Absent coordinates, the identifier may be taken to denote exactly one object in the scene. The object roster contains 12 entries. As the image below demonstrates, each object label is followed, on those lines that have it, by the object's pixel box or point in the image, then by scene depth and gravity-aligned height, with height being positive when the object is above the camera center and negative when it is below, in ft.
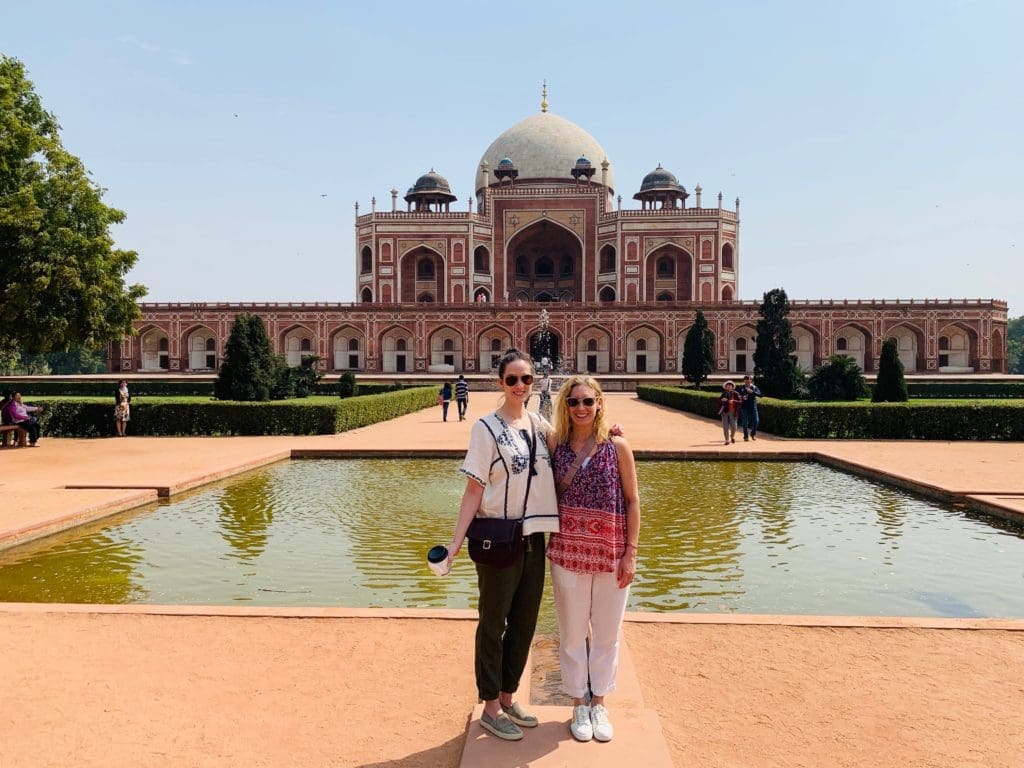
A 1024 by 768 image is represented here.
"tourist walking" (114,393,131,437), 42.47 -2.28
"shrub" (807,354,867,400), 58.59 -1.16
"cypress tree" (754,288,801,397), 65.57 +0.79
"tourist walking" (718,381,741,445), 37.78 -1.94
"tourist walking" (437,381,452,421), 52.75 -1.83
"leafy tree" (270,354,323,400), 63.77 -0.83
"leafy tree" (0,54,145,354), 44.24 +7.36
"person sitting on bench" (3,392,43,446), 37.68 -2.10
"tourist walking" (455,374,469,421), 54.29 -1.81
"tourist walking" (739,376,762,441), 39.93 -2.00
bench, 37.06 -2.93
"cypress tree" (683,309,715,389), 85.05 +1.59
